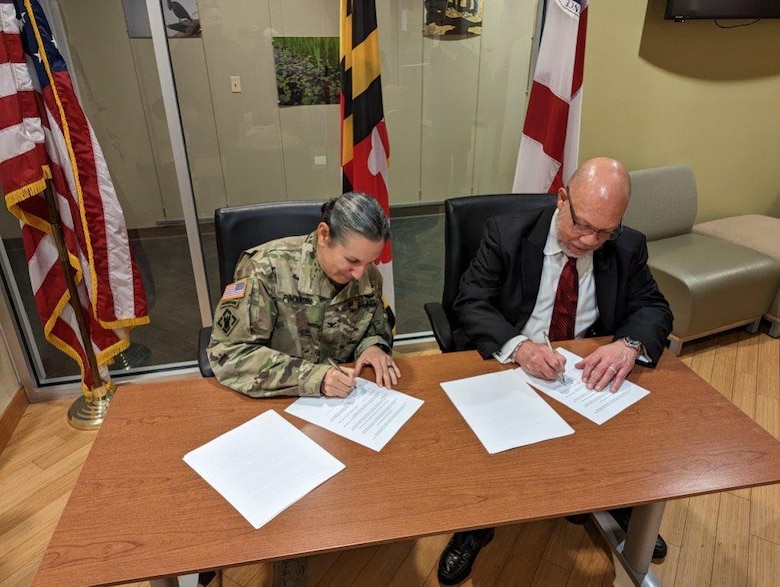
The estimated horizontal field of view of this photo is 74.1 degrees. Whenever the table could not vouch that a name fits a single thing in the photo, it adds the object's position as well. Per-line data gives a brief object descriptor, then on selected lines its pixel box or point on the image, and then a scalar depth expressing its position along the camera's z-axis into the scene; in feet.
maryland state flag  6.93
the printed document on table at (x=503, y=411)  3.80
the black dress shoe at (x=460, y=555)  5.37
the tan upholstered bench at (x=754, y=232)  9.71
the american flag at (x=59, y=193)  5.81
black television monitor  9.05
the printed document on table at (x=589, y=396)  4.10
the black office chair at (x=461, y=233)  5.75
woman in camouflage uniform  4.16
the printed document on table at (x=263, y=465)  3.22
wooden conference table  2.93
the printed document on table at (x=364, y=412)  3.80
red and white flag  7.58
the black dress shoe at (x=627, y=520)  5.65
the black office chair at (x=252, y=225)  5.20
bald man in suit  4.76
